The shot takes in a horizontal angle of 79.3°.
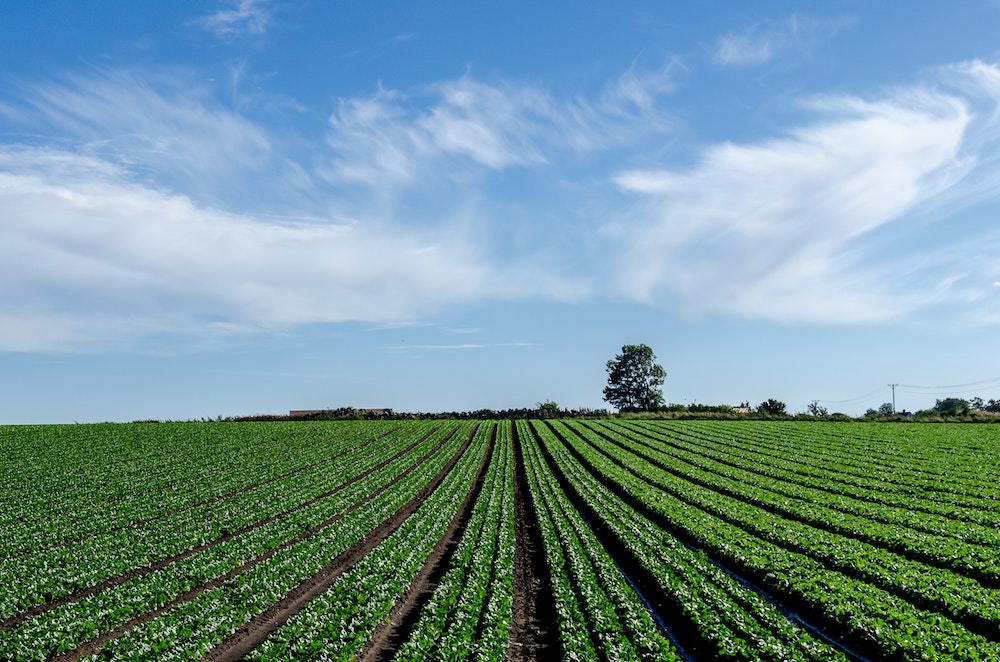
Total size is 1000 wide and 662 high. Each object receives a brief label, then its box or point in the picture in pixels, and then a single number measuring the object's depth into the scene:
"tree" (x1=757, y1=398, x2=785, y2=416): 110.25
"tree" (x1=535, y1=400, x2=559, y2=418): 103.06
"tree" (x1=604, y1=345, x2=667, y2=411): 130.00
